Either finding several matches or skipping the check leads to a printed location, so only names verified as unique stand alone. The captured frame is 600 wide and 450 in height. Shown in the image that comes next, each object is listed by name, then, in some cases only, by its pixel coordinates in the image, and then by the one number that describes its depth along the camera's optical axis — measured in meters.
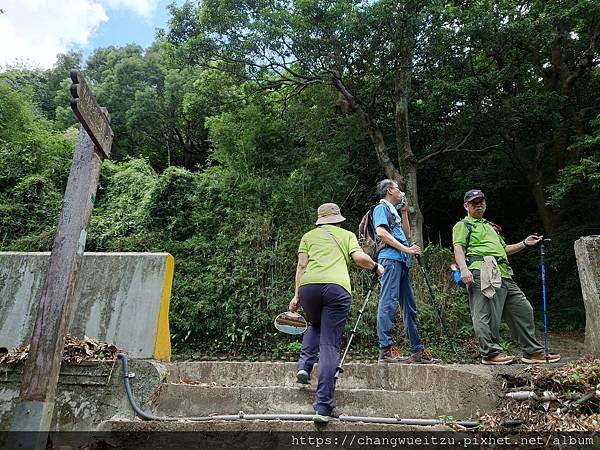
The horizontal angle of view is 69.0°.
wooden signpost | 3.00
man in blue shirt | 4.42
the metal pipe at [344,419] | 3.02
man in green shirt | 4.14
